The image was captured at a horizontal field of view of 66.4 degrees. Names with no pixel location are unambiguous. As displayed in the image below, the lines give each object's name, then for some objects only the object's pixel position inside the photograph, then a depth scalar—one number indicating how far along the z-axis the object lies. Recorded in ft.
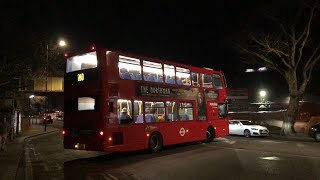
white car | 58.58
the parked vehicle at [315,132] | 52.15
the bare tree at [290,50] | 61.47
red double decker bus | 32.16
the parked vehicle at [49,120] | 128.73
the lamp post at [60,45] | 62.79
